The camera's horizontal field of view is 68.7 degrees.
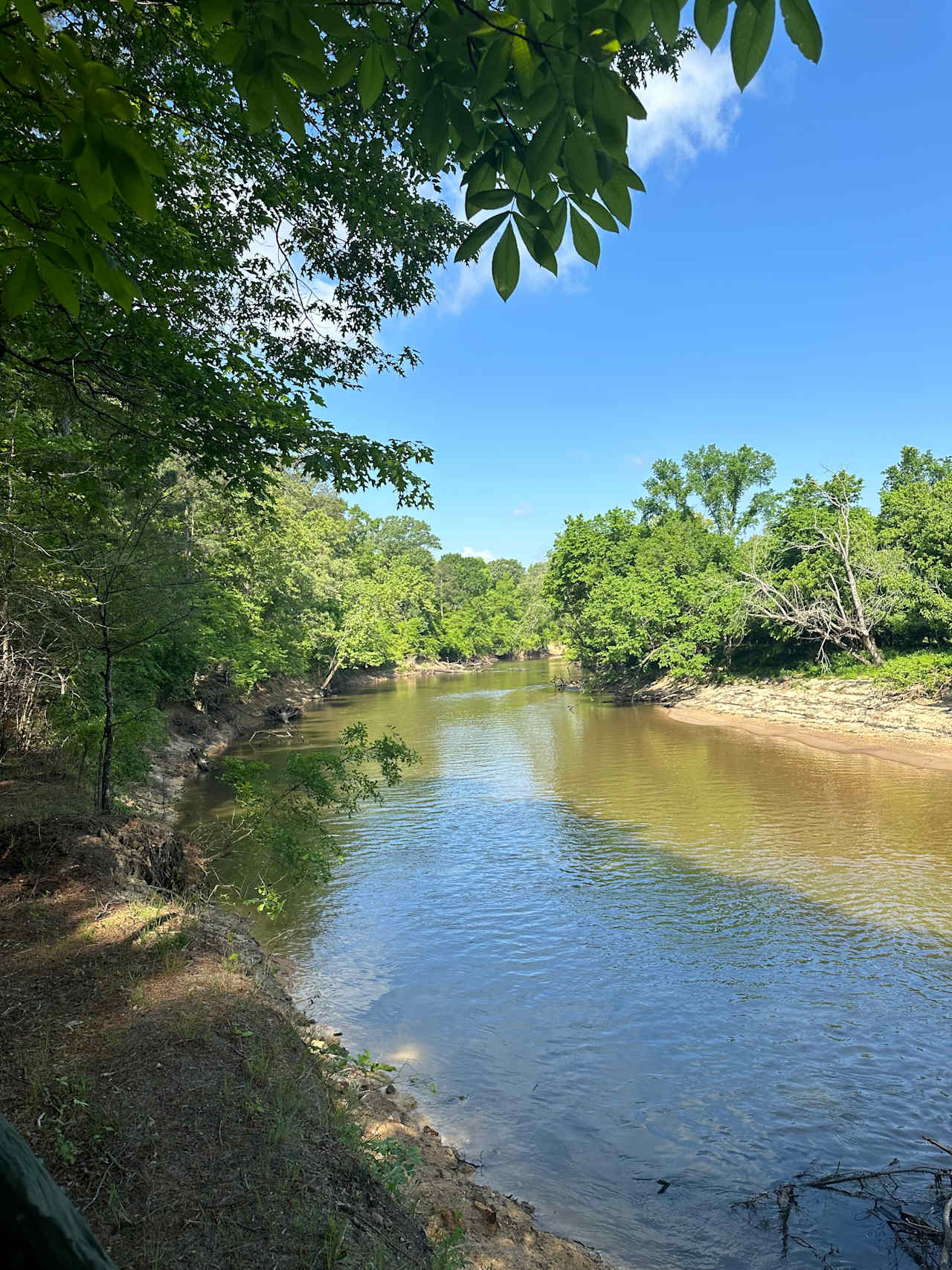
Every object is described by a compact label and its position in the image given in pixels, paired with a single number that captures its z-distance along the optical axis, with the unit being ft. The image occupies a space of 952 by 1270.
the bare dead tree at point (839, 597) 95.04
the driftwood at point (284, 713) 108.37
